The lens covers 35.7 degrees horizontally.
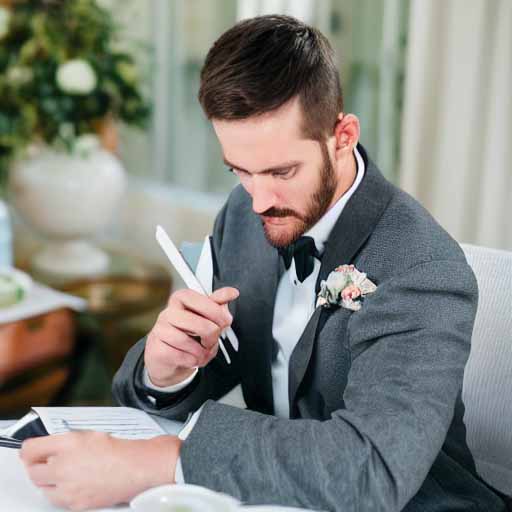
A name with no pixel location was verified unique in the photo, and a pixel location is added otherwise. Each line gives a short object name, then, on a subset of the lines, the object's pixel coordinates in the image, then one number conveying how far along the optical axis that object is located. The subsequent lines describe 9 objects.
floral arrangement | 2.72
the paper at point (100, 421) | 1.17
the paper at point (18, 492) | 0.98
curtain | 2.17
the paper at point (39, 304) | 2.24
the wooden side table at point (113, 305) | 2.45
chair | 1.37
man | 0.98
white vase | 2.75
